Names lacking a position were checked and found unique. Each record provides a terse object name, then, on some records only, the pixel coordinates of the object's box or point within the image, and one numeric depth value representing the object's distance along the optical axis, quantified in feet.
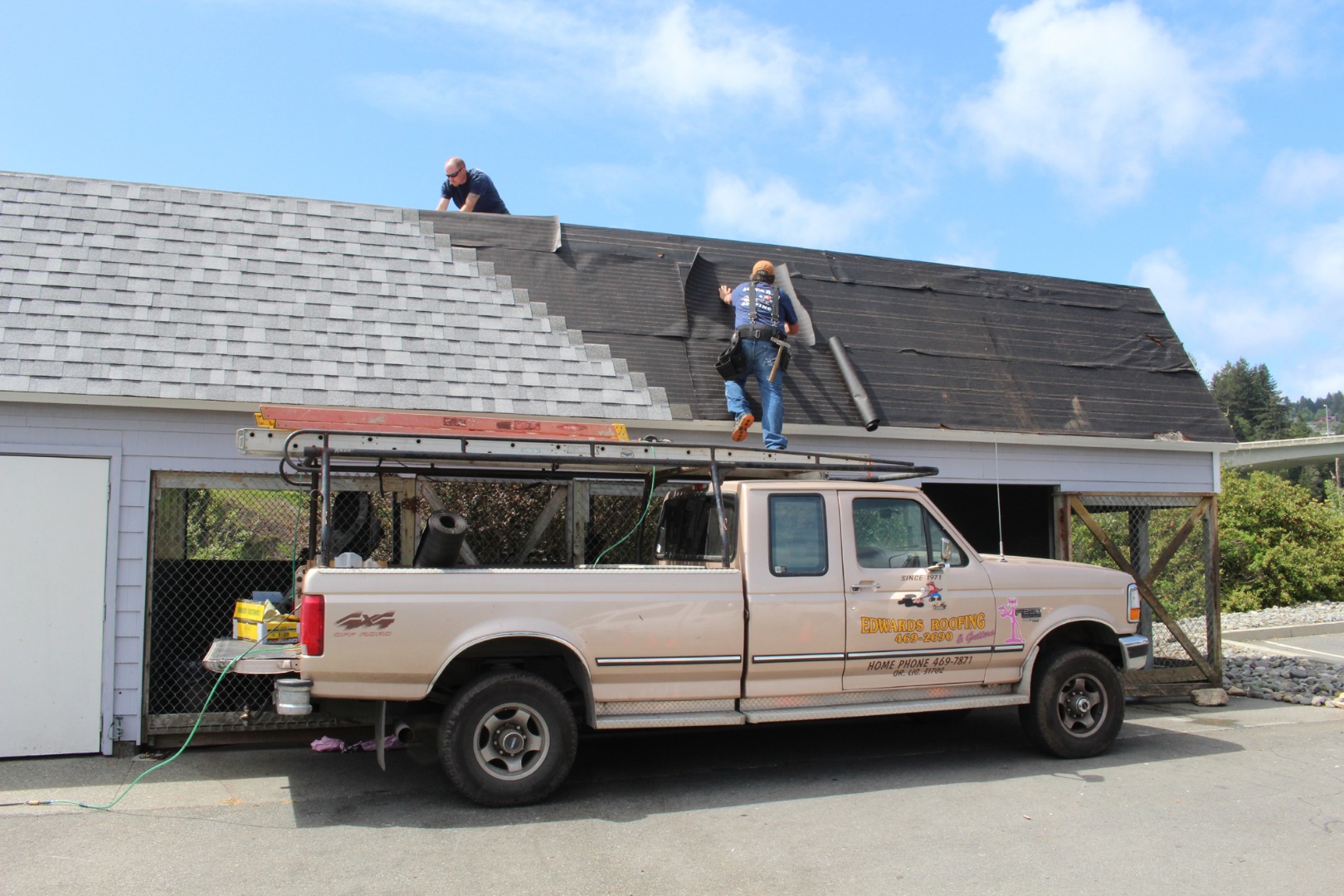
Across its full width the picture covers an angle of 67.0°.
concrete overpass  131.03
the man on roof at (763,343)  28.37
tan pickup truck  19.25
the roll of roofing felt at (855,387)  30.53
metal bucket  18.42
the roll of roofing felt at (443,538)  19.85
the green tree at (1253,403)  273.95
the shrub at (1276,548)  66.59
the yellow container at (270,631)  22.04
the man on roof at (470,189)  36.27
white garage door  24.02
